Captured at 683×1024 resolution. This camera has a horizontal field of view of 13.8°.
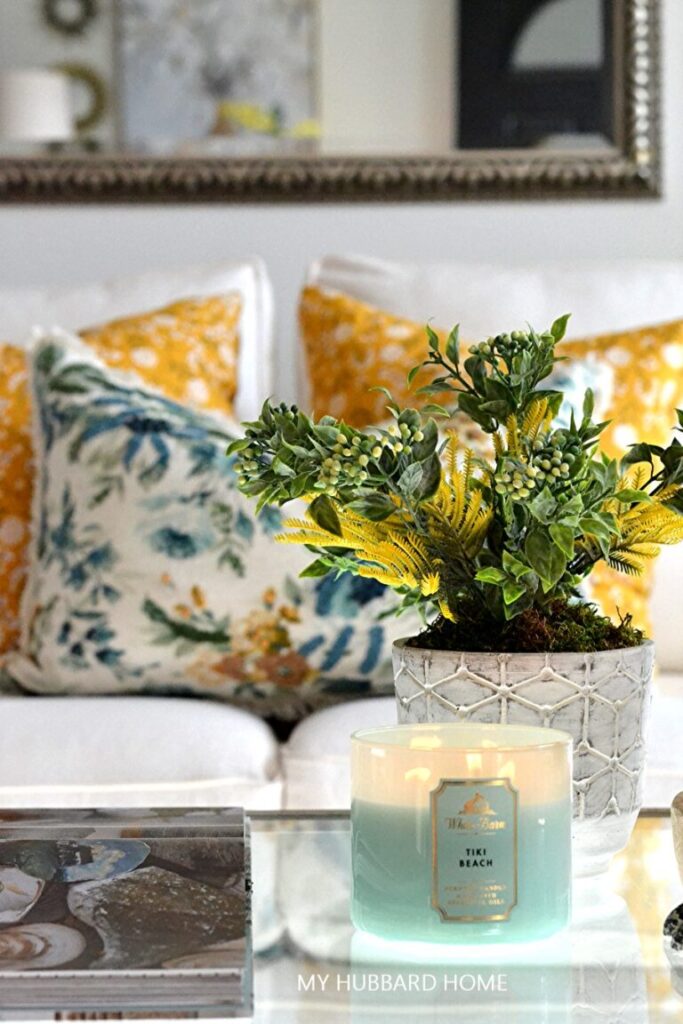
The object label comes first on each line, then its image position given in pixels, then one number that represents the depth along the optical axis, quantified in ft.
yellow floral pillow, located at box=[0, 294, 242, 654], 7.76
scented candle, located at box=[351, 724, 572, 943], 4.20
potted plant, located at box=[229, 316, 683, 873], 4.33
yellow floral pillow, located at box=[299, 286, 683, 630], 7.74
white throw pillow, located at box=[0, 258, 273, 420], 8.59
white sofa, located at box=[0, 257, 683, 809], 6.15
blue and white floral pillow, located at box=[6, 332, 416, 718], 6.71
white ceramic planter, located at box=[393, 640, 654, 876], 4.47
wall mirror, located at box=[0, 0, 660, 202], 10.49
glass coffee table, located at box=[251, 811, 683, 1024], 4.09
